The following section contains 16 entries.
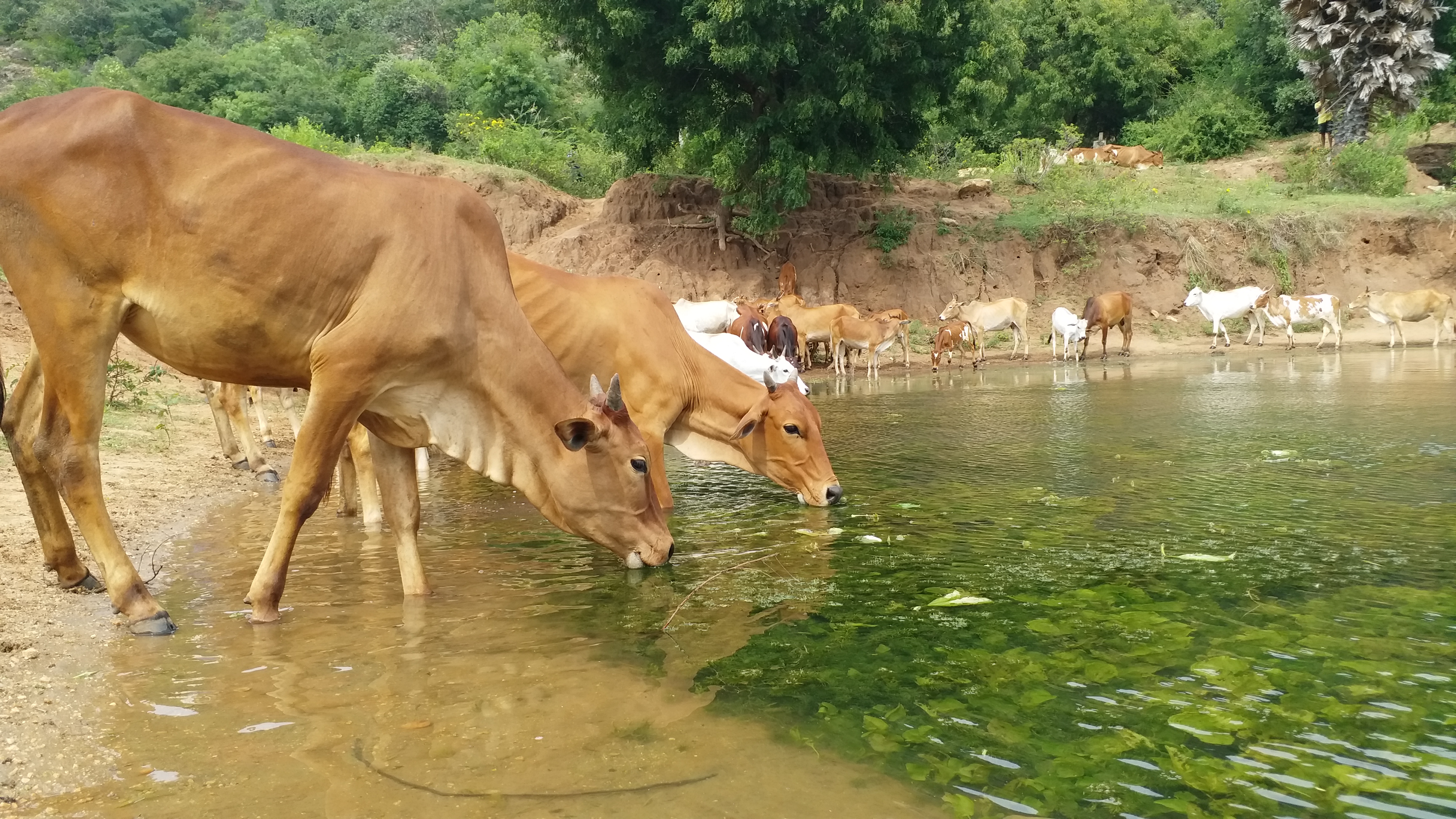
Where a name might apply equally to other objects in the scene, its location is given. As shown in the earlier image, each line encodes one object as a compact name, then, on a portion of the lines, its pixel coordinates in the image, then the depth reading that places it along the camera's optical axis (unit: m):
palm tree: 38.00
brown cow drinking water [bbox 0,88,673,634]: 5.18
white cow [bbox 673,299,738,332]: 22.45
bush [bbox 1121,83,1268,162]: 47.62
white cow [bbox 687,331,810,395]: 10.49
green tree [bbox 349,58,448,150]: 44.75
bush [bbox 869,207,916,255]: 29.97
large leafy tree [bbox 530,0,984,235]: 22.73
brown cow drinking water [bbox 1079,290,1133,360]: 26.86
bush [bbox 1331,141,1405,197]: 36.12
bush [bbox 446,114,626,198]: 34.59
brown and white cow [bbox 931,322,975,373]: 25.03
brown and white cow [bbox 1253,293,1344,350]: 27.41
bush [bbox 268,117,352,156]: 33.09
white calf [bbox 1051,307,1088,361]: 26.38
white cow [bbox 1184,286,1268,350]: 28.17
